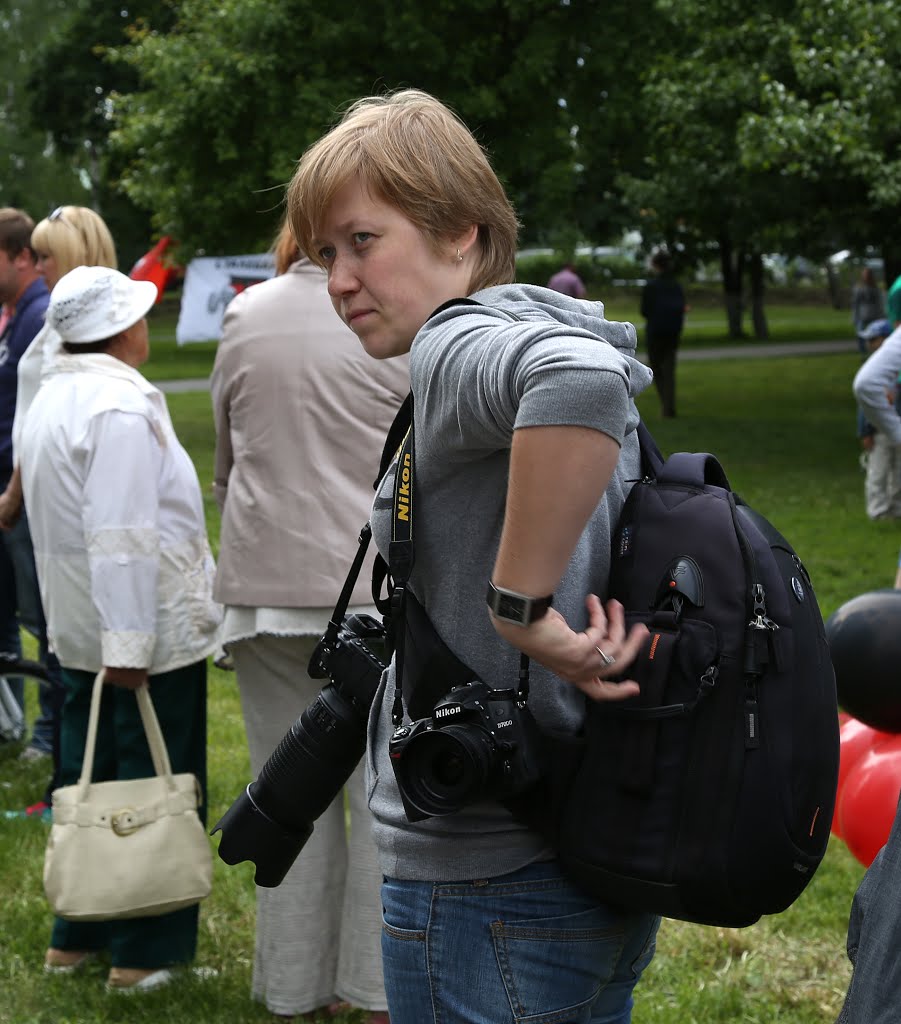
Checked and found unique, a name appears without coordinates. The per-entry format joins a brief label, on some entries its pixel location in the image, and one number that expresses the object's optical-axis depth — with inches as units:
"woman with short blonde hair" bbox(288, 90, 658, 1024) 65.2
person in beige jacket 138.6
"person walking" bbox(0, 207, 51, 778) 227.8
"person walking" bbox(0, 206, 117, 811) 190.9
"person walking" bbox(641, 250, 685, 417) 729.0
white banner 768.3
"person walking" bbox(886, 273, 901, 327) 253.9
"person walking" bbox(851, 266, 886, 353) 876.0
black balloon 150.4
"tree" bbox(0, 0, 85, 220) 1738.4
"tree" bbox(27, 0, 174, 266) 1531.7
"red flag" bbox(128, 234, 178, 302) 449.7
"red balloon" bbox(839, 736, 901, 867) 149.1
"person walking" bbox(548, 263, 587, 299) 733.5
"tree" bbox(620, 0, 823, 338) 561.9
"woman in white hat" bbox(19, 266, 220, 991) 146.2
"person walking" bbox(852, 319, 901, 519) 238.5
